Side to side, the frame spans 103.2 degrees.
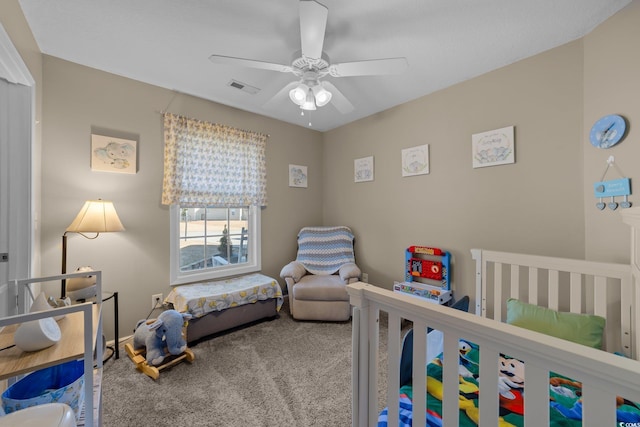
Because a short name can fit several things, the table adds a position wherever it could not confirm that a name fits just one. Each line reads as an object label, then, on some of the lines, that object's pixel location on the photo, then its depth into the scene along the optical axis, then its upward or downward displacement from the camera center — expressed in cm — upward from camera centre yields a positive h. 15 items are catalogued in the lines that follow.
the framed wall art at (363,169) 330 +58
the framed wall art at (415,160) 273 +59
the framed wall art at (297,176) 363 +54
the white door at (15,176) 147 +22
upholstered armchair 277 -74
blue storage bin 95 -75
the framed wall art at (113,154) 223 +52
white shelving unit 86 -54
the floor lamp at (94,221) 191 -7
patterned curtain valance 261 +54
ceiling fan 133 +96
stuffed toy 195 -98
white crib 56 -41
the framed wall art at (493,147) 217 +59
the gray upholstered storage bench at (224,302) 233 -90
